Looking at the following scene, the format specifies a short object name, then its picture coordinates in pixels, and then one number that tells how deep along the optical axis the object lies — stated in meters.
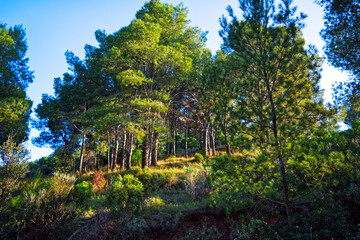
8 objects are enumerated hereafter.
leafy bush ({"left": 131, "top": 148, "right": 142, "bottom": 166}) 17.97
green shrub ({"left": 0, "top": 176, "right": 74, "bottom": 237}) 6.55
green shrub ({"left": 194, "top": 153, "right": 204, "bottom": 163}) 14.89
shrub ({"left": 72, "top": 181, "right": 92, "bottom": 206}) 8.23
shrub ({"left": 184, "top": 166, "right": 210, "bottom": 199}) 7.97
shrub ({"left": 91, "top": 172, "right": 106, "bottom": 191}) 10.60
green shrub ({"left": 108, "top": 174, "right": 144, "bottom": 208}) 6.99
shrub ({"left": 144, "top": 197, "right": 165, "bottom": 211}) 7.08
